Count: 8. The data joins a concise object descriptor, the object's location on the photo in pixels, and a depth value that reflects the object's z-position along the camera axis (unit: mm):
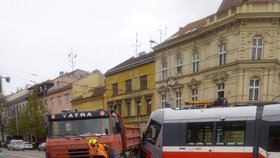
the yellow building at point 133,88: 40500
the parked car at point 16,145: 52219
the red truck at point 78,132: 12766
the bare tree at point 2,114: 77750
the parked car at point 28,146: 54362
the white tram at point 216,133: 12539
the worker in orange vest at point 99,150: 11406
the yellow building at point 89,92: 51188
